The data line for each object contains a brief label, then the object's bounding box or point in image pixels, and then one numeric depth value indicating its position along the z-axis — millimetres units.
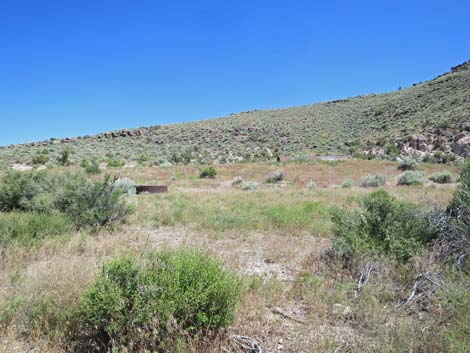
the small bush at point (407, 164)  24219
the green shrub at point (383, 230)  4758
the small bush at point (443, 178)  19295
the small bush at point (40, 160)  29759
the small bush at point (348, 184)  18062
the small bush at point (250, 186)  17641
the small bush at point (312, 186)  17650
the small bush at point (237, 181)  20748
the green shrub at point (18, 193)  8531
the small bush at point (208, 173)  23594
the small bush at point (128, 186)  14361
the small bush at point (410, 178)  18016
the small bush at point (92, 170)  21894
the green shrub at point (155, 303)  2653
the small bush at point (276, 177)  22062
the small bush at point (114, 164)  27858
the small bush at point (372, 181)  18328
